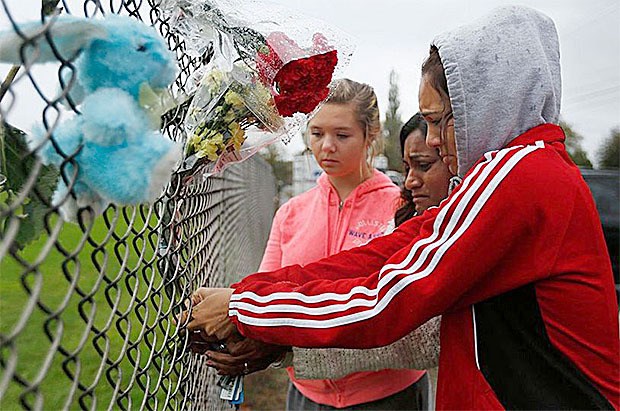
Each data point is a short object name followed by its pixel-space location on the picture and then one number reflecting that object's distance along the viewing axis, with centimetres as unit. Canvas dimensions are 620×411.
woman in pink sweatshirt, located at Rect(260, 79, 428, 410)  275
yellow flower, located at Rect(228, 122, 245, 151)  159
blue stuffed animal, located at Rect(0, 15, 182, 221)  88
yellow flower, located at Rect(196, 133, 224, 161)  153
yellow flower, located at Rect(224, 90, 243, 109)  154
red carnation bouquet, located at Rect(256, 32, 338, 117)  152
